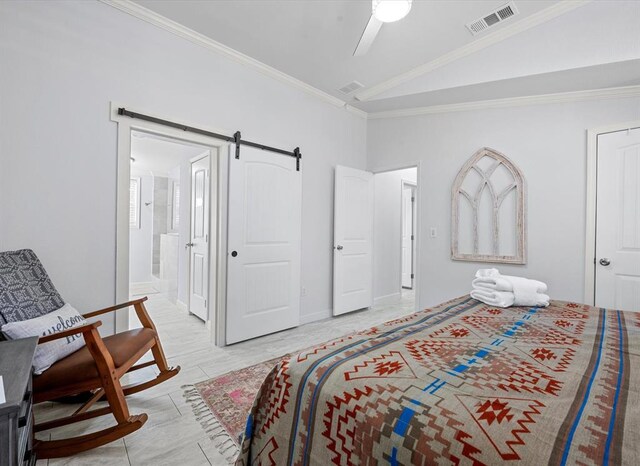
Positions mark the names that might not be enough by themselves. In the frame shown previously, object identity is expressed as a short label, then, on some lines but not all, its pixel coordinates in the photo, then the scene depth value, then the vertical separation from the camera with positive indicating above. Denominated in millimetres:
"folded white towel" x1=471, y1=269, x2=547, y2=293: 1917 -283
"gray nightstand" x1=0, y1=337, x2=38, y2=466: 966 -559
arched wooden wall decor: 3385 +290
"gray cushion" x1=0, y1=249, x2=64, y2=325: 1676 -347
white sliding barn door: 3139 -125
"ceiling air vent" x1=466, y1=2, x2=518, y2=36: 2590 +1856
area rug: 1727 -1108
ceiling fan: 1807 +1303
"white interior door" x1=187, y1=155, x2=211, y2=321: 3781 -122
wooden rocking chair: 1583 -713
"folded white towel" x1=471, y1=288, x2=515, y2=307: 1880 -369
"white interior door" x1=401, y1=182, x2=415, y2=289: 6520 +1
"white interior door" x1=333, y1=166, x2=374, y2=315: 4094 -94
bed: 687 -421
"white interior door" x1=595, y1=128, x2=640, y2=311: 2789 +158
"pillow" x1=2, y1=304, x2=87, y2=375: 1601 -547
